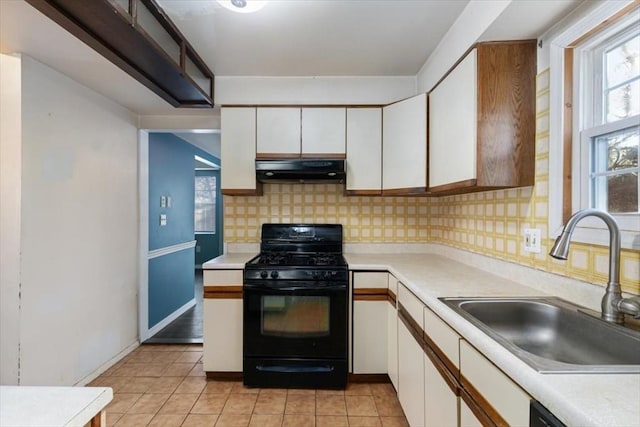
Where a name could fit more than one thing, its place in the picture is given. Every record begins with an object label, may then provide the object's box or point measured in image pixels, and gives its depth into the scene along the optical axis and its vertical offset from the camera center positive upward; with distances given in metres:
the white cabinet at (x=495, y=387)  0.79 -0.50
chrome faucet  1.04 -0.14
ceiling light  1.53 +1.04
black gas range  2.23 -0.81
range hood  2.35 +0.34
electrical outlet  1.53 -0.13
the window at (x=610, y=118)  1.18 +0.40
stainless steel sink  0.87 -0.43
